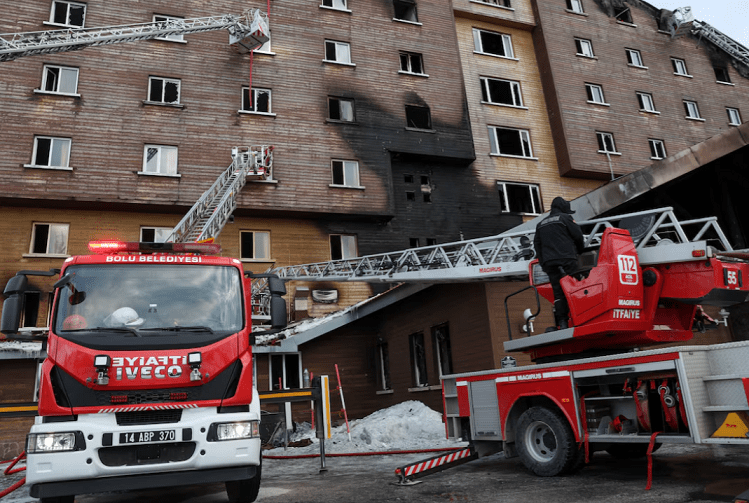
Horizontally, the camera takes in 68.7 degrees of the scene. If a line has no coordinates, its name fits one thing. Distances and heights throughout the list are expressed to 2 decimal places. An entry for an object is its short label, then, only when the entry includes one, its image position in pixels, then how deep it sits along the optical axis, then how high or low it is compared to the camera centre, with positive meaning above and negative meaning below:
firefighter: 7.49 +1.83
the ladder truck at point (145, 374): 5.38 +0.41
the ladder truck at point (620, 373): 5.44 +0.11
